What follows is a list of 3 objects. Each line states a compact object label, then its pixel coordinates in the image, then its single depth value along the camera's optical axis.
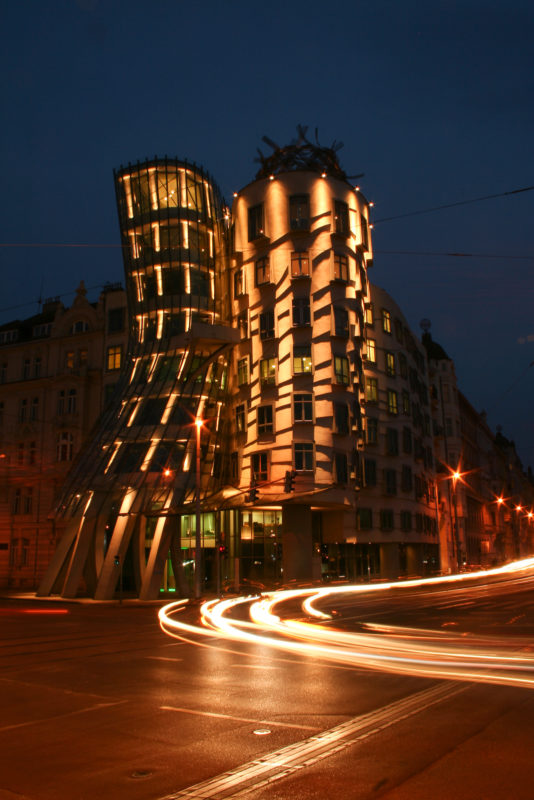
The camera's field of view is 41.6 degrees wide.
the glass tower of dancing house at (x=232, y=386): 40.38
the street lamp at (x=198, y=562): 31.91
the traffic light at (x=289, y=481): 29.94
